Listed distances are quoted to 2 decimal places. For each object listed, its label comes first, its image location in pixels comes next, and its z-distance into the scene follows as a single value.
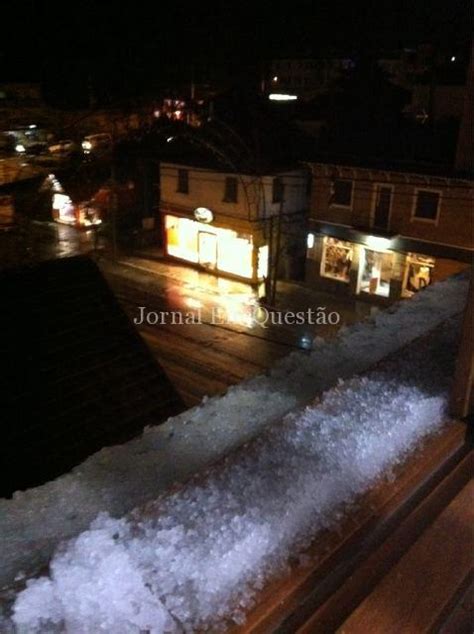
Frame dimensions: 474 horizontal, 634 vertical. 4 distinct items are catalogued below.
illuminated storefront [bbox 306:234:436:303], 18.45
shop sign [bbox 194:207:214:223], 22.69
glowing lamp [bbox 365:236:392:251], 18.69
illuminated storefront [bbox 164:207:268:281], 21.95
